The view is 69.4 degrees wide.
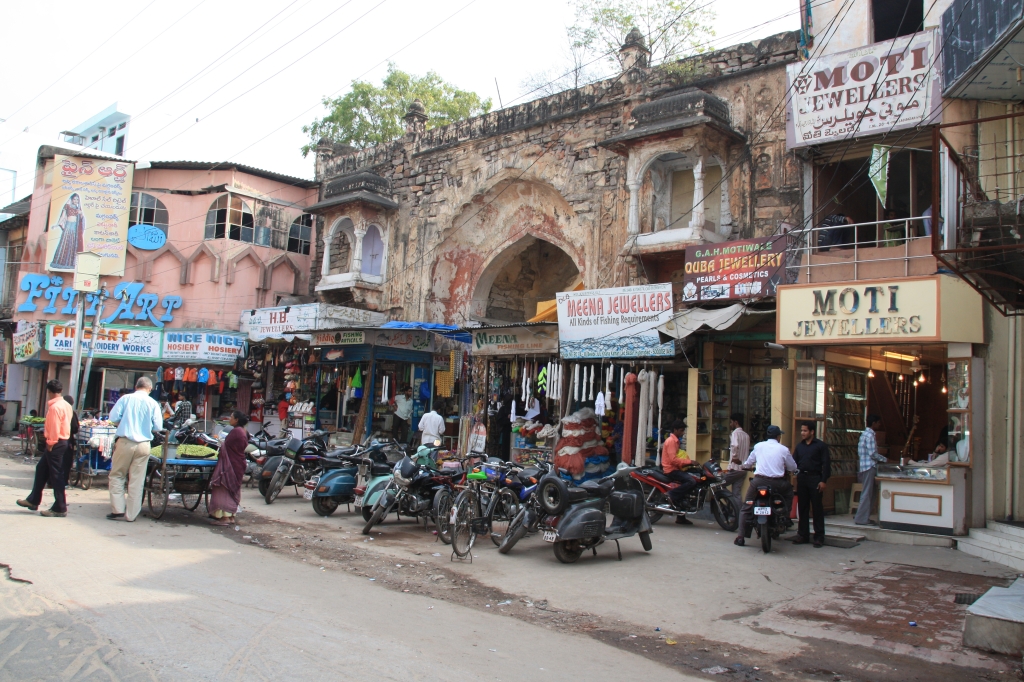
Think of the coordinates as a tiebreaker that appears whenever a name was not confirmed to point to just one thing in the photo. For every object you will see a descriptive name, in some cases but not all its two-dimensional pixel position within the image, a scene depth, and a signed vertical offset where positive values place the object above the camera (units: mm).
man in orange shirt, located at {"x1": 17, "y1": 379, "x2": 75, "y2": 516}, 8766 -1022
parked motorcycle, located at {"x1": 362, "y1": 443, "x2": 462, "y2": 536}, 9188 -1225
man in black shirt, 9242 -828
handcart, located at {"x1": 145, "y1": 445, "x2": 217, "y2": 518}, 9172 -1217
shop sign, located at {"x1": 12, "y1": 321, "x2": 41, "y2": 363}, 20438 +869
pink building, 21547 +3706
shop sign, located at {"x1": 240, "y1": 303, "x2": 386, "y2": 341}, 18328 +1773
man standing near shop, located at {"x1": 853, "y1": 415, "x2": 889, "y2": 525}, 10000 -723
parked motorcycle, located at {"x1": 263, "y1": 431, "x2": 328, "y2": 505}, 11492 -1226
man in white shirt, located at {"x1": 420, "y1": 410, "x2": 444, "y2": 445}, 14793 -580
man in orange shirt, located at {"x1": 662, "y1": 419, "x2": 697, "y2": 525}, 10445 -880
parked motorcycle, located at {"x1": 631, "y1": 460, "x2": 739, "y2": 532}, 10422 -1270
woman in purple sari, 9266 -1115
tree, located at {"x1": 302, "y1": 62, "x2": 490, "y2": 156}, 27750 +10747
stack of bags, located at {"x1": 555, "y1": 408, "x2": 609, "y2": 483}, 12500 -780
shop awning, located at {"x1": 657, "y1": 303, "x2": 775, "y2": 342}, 11077 +1380
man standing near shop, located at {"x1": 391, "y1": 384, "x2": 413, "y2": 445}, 17266 -524
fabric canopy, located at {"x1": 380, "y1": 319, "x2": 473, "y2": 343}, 15492 +1411
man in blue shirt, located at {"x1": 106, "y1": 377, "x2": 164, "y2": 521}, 8820 -823
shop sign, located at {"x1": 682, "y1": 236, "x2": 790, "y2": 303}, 11219 +2195
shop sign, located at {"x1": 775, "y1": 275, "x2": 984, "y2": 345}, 9336 +1385
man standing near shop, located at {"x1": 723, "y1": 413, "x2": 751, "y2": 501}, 10695 -668
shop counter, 9211 -1000
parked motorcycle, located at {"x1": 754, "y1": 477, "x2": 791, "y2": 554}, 8766 -1224
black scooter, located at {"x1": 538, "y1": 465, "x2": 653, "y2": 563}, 7828 -1185
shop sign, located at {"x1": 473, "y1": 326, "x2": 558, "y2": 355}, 14484 +1173
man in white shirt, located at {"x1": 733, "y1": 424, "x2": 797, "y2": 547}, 8945 -686
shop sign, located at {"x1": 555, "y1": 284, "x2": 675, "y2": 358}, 12484 +1462
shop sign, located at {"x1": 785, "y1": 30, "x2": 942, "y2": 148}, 10359 +4785
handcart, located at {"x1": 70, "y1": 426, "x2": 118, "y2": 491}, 11312 -1216
